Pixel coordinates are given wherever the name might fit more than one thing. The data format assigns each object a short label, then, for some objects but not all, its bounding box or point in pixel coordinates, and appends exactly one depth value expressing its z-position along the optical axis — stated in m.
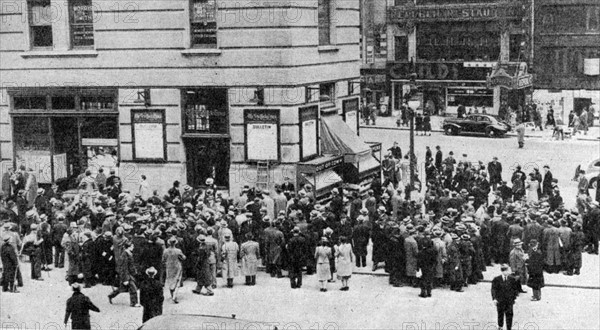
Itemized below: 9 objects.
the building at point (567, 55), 48.16
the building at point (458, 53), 50.72
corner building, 27.05
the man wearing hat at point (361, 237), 21.09
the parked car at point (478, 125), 45.25
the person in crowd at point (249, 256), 19.61
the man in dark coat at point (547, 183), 27.34
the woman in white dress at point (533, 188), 27.23
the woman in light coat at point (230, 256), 19.56
